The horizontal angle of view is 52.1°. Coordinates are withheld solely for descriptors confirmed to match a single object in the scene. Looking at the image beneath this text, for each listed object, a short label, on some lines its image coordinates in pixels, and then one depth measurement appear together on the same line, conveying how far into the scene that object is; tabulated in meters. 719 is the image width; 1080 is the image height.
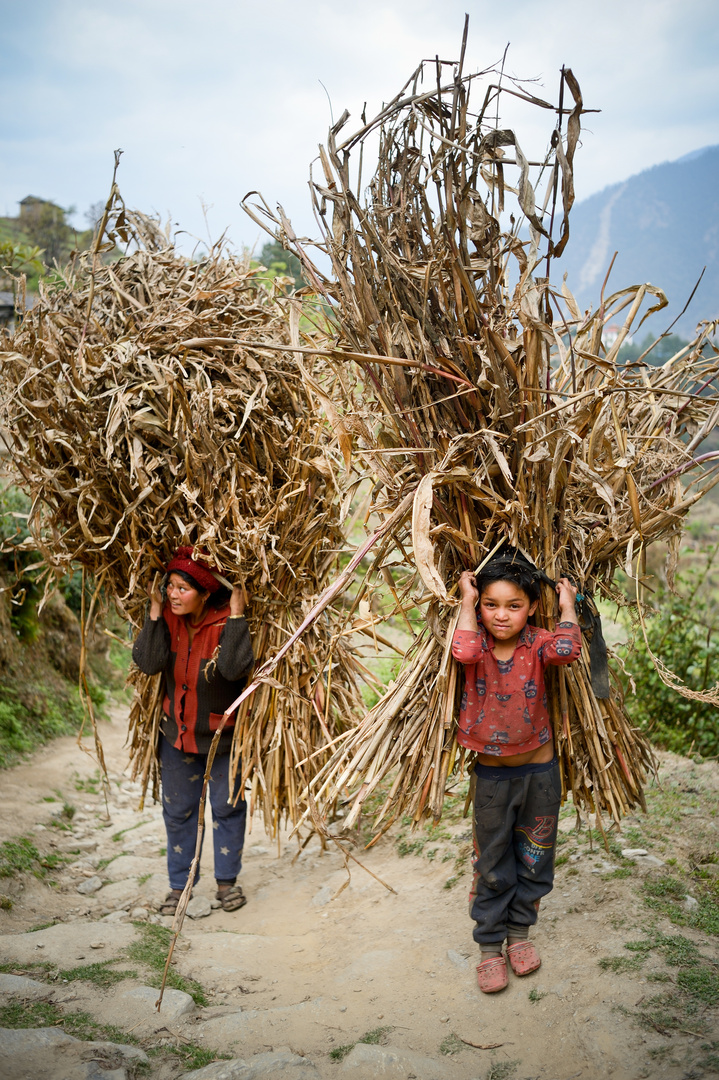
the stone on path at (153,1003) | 2.02
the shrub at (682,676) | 3.71
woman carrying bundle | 2.67
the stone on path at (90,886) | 3.13
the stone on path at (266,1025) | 1.98
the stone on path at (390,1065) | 1.77
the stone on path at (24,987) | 2.01
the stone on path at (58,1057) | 1.62
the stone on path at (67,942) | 2.28
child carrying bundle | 1.98
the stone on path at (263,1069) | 1.73
